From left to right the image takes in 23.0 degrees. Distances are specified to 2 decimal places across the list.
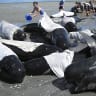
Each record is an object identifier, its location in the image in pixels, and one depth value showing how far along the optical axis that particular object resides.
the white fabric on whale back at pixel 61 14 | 11.79
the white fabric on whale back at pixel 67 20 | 8.42
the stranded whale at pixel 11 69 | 4.75
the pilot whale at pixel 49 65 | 5.09
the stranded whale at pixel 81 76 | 4.43
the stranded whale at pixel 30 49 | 5.51
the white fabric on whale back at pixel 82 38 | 5.85
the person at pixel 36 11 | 12.61
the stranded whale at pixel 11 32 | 6.85
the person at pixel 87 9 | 13.79
